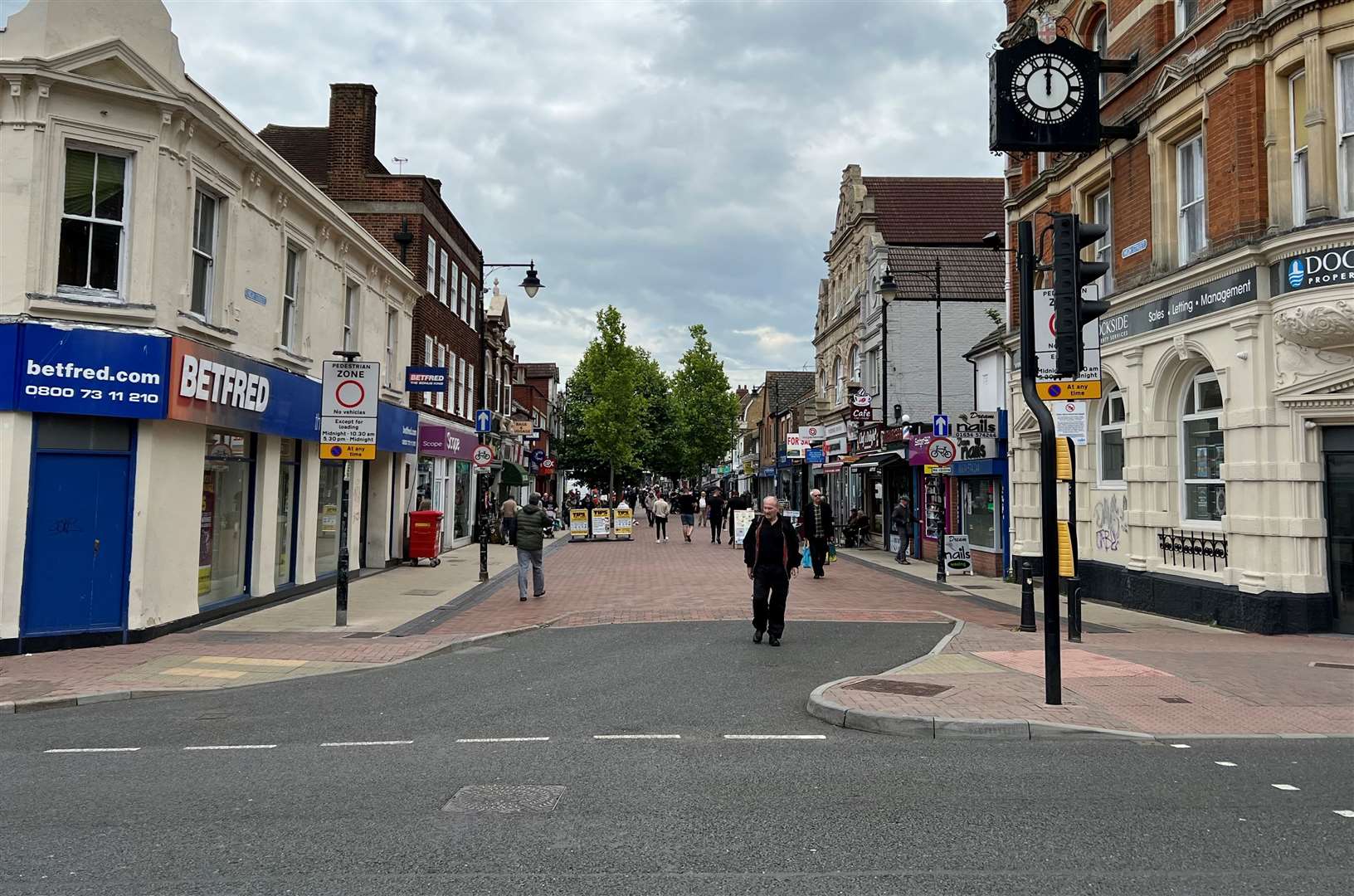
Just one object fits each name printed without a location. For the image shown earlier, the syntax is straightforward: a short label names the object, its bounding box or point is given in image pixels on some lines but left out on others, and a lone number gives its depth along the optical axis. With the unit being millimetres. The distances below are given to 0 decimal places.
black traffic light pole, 7613
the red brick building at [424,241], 23828
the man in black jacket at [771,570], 11172
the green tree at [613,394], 45375
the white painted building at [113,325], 10562
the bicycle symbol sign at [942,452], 19078
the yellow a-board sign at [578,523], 33969
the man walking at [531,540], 15992
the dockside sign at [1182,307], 12414
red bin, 21922
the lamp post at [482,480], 18781
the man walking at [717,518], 32344
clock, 13938
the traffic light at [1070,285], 7992
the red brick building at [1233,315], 11602
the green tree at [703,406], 67938
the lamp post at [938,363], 19484
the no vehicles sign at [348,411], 12773
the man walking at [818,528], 20219
